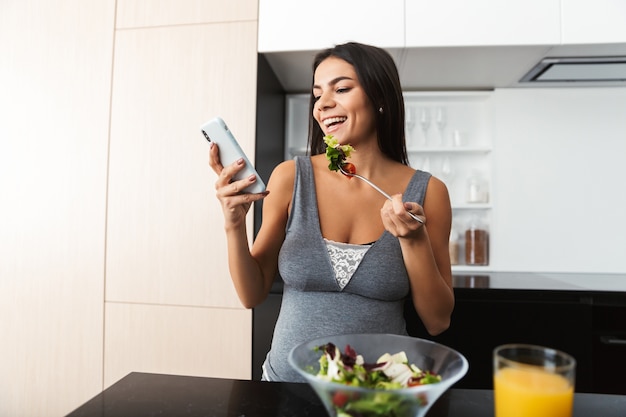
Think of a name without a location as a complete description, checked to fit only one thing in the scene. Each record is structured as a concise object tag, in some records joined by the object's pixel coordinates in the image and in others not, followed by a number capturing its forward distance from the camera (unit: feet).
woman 3.28
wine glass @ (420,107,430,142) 7.52
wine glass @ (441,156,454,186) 7.48
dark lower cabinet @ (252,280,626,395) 5.55
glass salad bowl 1.54
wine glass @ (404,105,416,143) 7.65
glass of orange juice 1.61
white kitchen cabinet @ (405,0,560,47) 5.97
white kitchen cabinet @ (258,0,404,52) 6.17
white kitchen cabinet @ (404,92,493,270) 7.48
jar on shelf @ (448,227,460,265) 7.38
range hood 6.16
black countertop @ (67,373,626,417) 2.21
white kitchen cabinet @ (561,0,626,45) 5.91
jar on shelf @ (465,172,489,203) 7.34
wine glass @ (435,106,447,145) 7.54
